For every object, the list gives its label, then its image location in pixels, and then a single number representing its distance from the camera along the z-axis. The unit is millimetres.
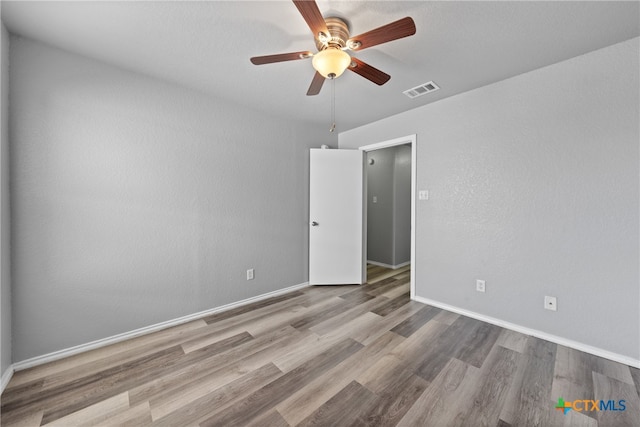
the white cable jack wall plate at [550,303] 2049
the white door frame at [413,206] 2947
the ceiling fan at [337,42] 1263
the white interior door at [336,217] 3432
